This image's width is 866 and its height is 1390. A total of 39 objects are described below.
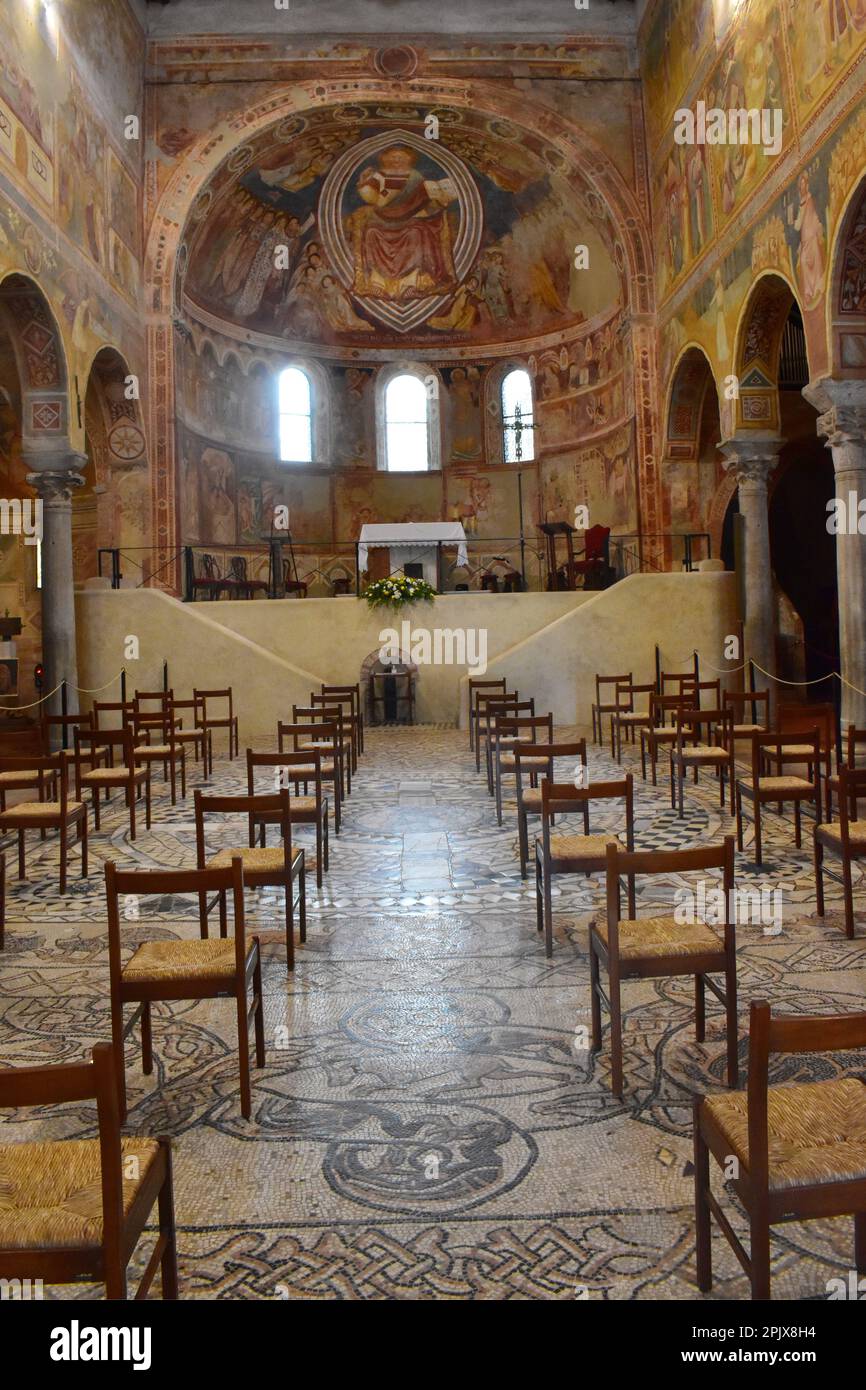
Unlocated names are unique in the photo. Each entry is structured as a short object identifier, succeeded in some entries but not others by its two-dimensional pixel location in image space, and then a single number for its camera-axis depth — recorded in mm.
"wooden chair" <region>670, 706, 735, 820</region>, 9625
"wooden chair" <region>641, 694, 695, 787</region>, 11000
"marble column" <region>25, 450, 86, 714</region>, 15719
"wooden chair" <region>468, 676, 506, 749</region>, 15242
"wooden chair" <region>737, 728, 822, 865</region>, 7582
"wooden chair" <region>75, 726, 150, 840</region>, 9305
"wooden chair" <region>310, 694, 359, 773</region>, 12810
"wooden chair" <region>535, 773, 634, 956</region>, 5812
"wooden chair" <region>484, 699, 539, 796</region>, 11055
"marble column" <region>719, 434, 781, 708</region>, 16453
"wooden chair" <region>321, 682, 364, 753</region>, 14875
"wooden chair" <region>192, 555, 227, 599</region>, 20758
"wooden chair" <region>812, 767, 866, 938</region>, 5867
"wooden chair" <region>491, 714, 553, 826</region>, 9469
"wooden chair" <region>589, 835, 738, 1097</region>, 4160
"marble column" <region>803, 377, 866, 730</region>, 12211
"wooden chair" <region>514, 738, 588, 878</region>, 7676
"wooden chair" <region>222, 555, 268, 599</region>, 22911
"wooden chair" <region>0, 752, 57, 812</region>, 8086
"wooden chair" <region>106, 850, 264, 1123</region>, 4039
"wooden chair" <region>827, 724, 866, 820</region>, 6974
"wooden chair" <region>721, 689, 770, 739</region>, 10445
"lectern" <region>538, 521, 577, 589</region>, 20969
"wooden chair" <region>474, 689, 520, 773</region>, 12099
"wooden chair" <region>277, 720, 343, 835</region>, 9688
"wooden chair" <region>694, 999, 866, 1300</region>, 2430
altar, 20547
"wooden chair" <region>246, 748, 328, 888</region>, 7367
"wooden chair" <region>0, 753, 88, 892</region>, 7633
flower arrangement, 18250
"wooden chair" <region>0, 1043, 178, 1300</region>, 2258
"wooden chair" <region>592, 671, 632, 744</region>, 14027
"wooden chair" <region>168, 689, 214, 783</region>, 12320
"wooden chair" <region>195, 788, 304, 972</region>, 5637
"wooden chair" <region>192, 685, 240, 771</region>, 13139
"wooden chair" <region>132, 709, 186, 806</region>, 10836
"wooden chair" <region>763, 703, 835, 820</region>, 8234
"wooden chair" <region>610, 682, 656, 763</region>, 13031
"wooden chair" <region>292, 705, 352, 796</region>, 9984
